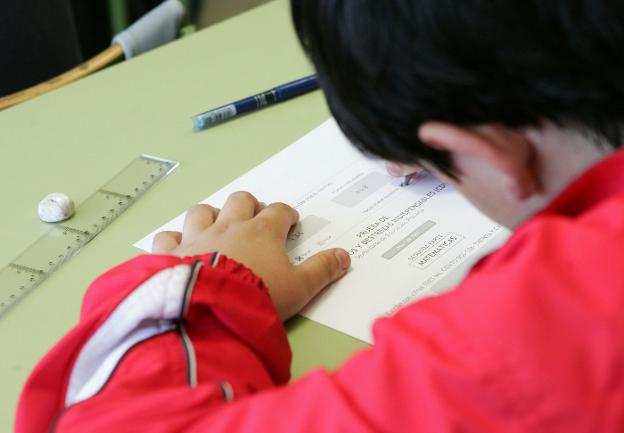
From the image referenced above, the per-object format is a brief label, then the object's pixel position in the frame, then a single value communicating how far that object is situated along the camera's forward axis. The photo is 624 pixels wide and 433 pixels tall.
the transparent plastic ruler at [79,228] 0.78
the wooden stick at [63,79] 1.17
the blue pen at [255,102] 0.99
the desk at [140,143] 0.71
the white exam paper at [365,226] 0.68
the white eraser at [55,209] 0.86
